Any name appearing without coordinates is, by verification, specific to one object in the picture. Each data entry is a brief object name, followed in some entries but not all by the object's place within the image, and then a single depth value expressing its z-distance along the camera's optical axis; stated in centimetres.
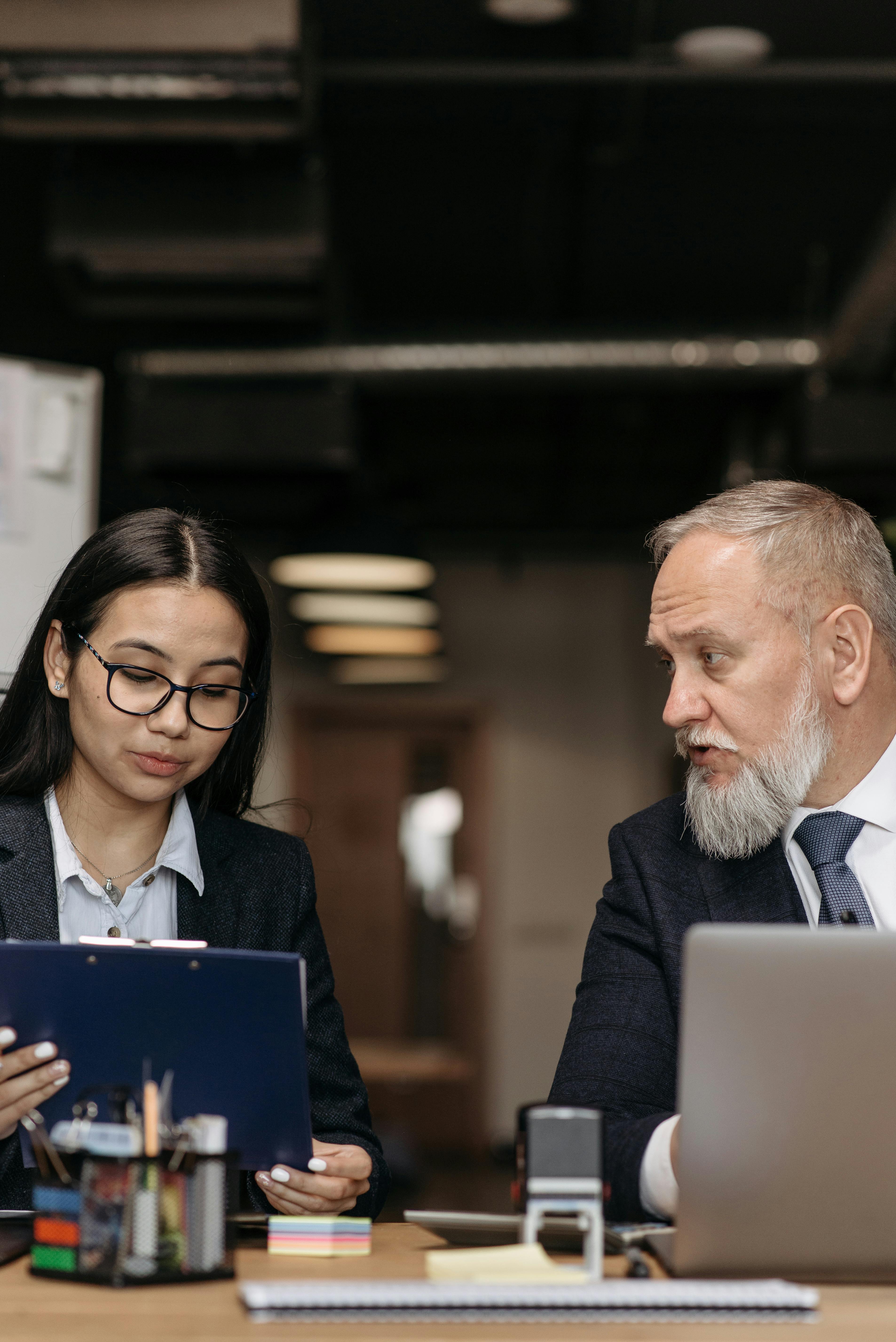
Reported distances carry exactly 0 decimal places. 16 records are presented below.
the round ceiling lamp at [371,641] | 657
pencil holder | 182
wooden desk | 174
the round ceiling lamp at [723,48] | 357
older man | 218
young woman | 222
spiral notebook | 176
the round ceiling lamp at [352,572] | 542
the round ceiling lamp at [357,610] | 601
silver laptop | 182
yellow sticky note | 182
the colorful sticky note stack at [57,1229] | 184
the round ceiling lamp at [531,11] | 350
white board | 256
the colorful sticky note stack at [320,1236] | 193
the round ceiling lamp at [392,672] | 873
